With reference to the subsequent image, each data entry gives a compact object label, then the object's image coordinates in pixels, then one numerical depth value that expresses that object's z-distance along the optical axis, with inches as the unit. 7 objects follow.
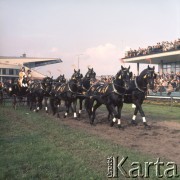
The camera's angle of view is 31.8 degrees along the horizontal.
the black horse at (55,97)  706.8
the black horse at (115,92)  509.4
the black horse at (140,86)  533.3
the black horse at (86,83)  654.5
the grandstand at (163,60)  1017.2
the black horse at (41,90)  783.7
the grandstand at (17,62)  2595.7
